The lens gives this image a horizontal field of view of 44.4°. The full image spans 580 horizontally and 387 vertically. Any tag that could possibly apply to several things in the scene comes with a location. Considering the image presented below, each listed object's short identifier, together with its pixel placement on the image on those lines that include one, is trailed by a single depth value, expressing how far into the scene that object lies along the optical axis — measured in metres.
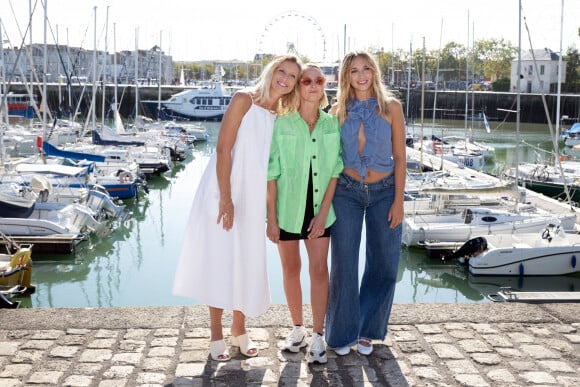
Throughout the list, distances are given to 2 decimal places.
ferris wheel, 50.09
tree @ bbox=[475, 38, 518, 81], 93.00
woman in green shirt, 3.77
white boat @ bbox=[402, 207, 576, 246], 16.94
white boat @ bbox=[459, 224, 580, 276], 14.97
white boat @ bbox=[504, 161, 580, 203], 24.29
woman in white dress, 3.75
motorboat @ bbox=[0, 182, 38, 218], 16.72
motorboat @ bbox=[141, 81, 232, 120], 60.94
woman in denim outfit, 3.84
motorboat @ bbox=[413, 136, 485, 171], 31.81
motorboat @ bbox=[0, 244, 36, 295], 11.68
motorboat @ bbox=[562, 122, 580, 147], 44.98
